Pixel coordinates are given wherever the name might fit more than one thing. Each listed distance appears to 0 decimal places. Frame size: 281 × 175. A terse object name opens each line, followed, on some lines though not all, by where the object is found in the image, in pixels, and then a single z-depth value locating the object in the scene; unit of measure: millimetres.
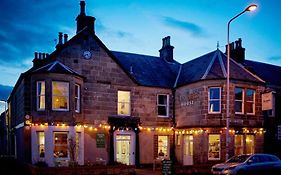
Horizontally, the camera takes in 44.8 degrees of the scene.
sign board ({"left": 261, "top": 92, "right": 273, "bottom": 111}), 23734
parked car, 18484
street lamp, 18219
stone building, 23203
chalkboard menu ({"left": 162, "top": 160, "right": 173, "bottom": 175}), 17797
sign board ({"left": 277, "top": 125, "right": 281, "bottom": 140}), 30050
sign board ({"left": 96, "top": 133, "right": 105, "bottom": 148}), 25672
